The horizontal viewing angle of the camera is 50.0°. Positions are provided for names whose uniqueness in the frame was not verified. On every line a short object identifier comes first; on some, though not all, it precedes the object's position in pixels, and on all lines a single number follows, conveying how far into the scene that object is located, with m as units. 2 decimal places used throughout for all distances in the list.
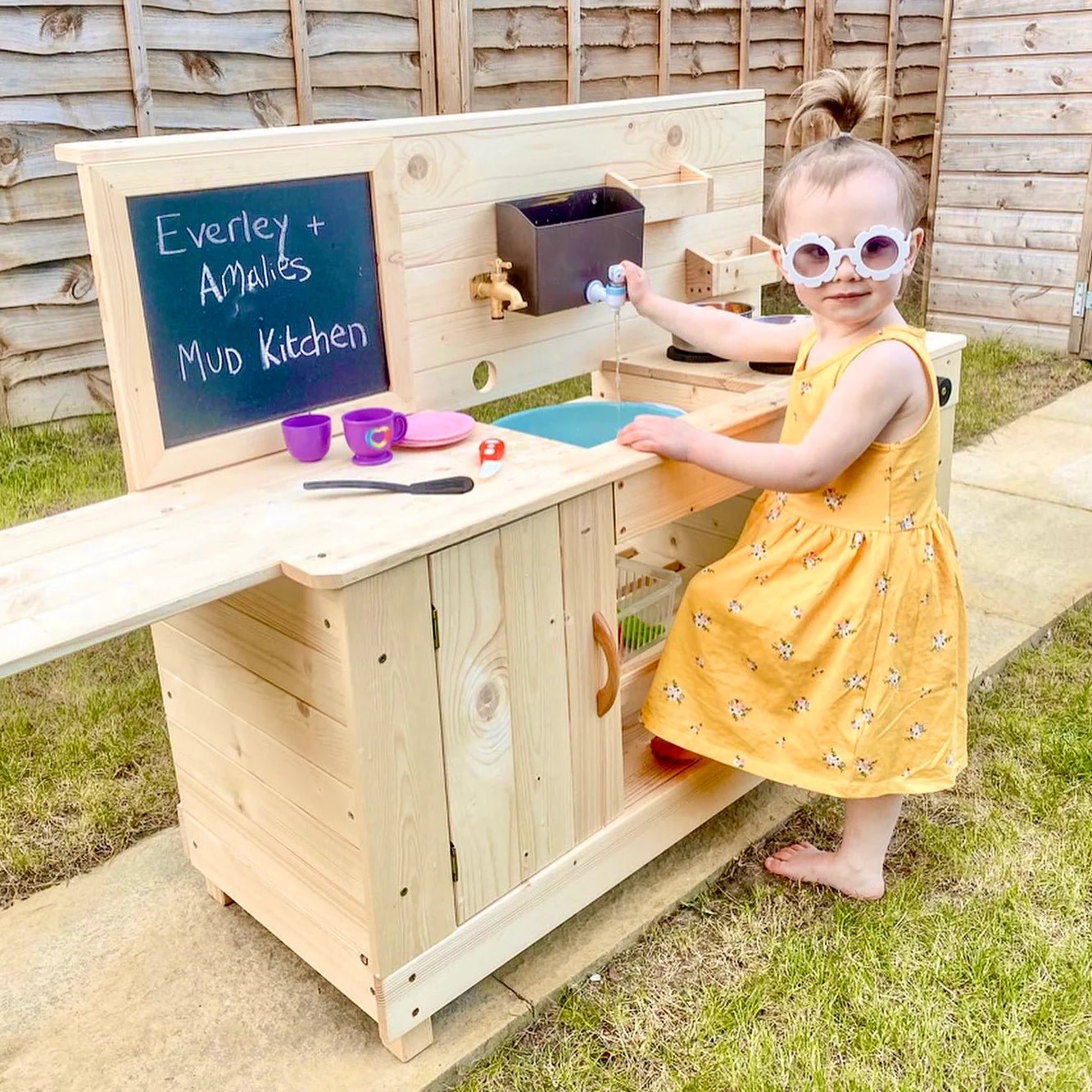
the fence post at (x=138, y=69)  4.19
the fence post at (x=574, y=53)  5.26
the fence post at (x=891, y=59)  6.83
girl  1.76
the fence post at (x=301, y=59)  4.51
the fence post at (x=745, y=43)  6.02
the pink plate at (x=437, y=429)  1.90
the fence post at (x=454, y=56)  4.84
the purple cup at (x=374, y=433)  1.82
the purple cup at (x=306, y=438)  1.83
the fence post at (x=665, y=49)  5.64
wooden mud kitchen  1.53
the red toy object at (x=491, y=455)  1.77
